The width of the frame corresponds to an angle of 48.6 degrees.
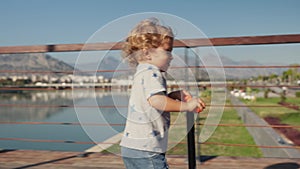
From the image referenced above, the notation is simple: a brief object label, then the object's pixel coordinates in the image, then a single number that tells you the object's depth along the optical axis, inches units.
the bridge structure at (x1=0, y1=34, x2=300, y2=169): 79.7
